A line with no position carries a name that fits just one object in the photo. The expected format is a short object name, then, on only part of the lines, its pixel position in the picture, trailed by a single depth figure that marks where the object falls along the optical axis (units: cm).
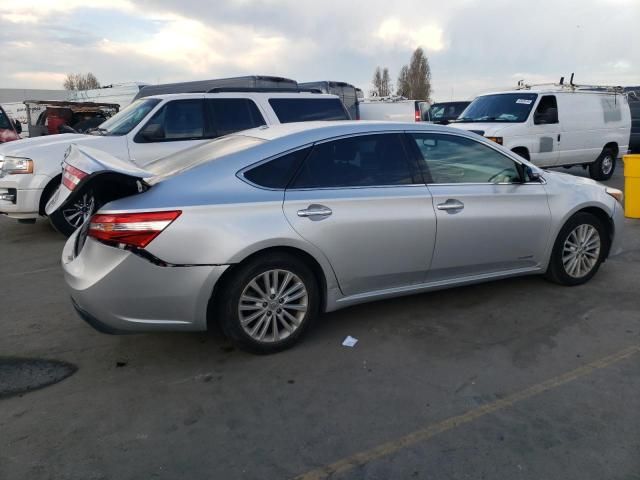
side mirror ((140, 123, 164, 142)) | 749
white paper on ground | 402
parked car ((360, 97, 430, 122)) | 1994
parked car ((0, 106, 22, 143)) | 1236
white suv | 722
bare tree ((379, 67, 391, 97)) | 7256
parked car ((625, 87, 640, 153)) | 1669
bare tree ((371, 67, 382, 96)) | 7321
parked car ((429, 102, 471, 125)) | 2172
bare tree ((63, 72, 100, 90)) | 7019
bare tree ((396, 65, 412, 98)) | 6740
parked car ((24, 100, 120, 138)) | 1584
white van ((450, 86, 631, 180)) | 1039
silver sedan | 340
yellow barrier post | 827
